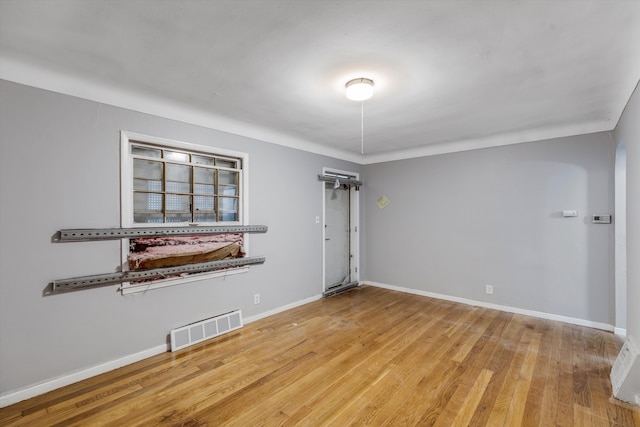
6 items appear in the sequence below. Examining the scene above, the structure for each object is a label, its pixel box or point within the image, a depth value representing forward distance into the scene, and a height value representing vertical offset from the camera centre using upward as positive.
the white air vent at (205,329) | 2.98 -1.28
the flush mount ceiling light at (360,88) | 2.41 +1.05
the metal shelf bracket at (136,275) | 2.36 -0.58
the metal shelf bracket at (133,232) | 2.38 -0.18
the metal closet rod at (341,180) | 4.71 +0.57
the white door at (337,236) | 5.12 -0.42
